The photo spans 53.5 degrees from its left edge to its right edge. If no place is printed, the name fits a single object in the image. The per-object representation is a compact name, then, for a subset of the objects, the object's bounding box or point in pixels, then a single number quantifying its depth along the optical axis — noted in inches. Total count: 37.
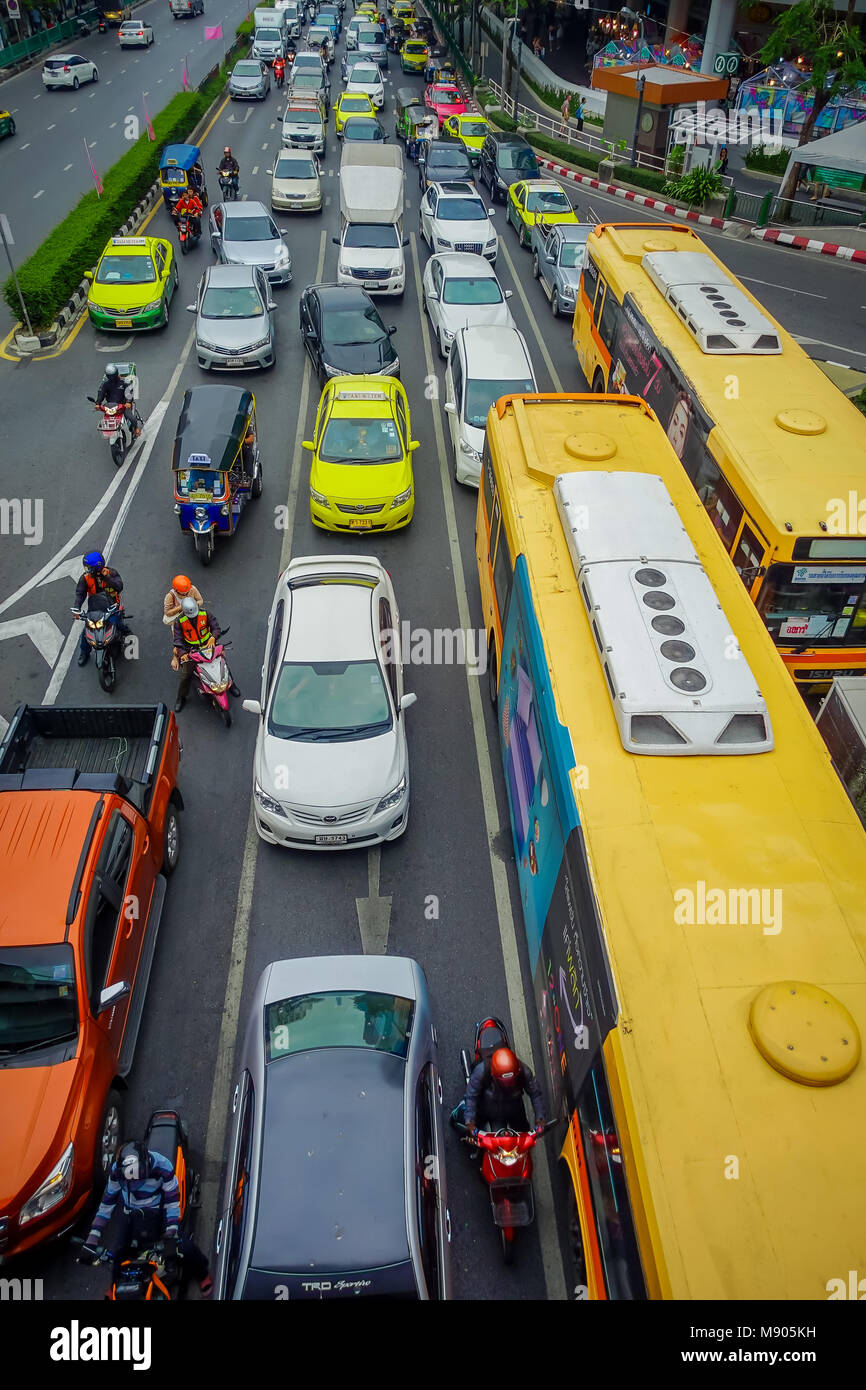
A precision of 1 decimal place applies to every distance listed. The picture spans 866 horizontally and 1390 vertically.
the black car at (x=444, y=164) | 1096.8
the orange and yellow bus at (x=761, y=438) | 356.5
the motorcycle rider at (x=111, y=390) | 588.4
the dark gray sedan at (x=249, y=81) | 1581.0
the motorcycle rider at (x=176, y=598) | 395.5
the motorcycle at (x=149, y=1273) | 224.8
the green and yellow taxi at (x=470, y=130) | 1268.5
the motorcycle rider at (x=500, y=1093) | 243.1
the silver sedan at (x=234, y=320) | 699.4
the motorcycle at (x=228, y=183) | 1072.2
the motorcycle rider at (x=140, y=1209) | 231.5
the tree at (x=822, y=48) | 953.5
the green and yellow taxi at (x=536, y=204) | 963.0
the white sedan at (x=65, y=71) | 1679.4
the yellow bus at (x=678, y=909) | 164.7
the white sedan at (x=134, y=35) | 2015.3
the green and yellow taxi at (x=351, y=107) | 1391.5
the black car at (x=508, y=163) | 1148.5
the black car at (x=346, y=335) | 655.1
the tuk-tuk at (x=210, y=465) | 507.5
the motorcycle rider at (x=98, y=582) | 420.8
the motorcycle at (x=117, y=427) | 590.2
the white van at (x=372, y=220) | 836.0
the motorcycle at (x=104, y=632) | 426.6
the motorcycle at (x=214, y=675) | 408.5
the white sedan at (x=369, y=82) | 1536.7
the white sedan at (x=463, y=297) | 719.1
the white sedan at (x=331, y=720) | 346.9
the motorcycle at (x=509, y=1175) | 245.3
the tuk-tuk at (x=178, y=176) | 1036.5
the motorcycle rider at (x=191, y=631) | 397.1
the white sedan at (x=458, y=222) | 897.5
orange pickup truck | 235.8
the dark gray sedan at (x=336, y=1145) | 209.2
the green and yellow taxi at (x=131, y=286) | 759.7
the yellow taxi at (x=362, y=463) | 527.5
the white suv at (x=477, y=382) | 581.6
